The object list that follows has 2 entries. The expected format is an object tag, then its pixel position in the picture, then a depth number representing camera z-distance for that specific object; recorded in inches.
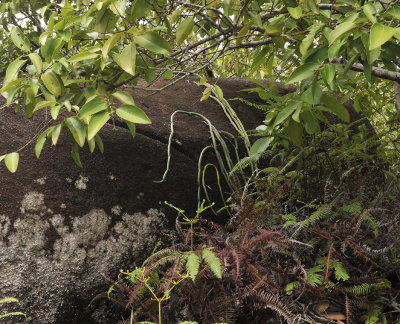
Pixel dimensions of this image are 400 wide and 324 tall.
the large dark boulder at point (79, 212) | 67.4
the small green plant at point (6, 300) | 56.8
